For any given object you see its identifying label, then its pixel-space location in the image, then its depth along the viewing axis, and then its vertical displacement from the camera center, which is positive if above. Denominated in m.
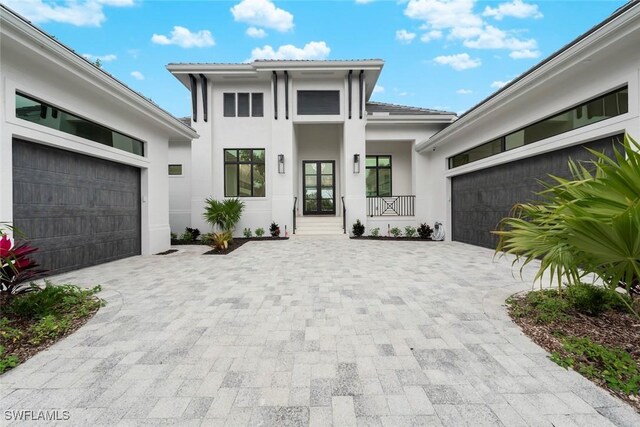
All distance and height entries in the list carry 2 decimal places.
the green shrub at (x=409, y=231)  10.18 -0.88
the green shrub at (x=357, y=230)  10.01 -0.81
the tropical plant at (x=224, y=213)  9.34 -0.10
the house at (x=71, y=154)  3.94 +1.18
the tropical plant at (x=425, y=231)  9.84 -0.87
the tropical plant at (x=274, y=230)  10.12 -0.79
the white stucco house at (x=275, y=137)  10.37 +3.04
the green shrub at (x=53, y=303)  2.79 -1.09
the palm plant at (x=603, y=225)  1.75 -0.12
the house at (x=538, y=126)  3.99 +1.85
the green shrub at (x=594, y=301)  2.76 -1.03
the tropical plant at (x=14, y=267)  2.72 -0.60
